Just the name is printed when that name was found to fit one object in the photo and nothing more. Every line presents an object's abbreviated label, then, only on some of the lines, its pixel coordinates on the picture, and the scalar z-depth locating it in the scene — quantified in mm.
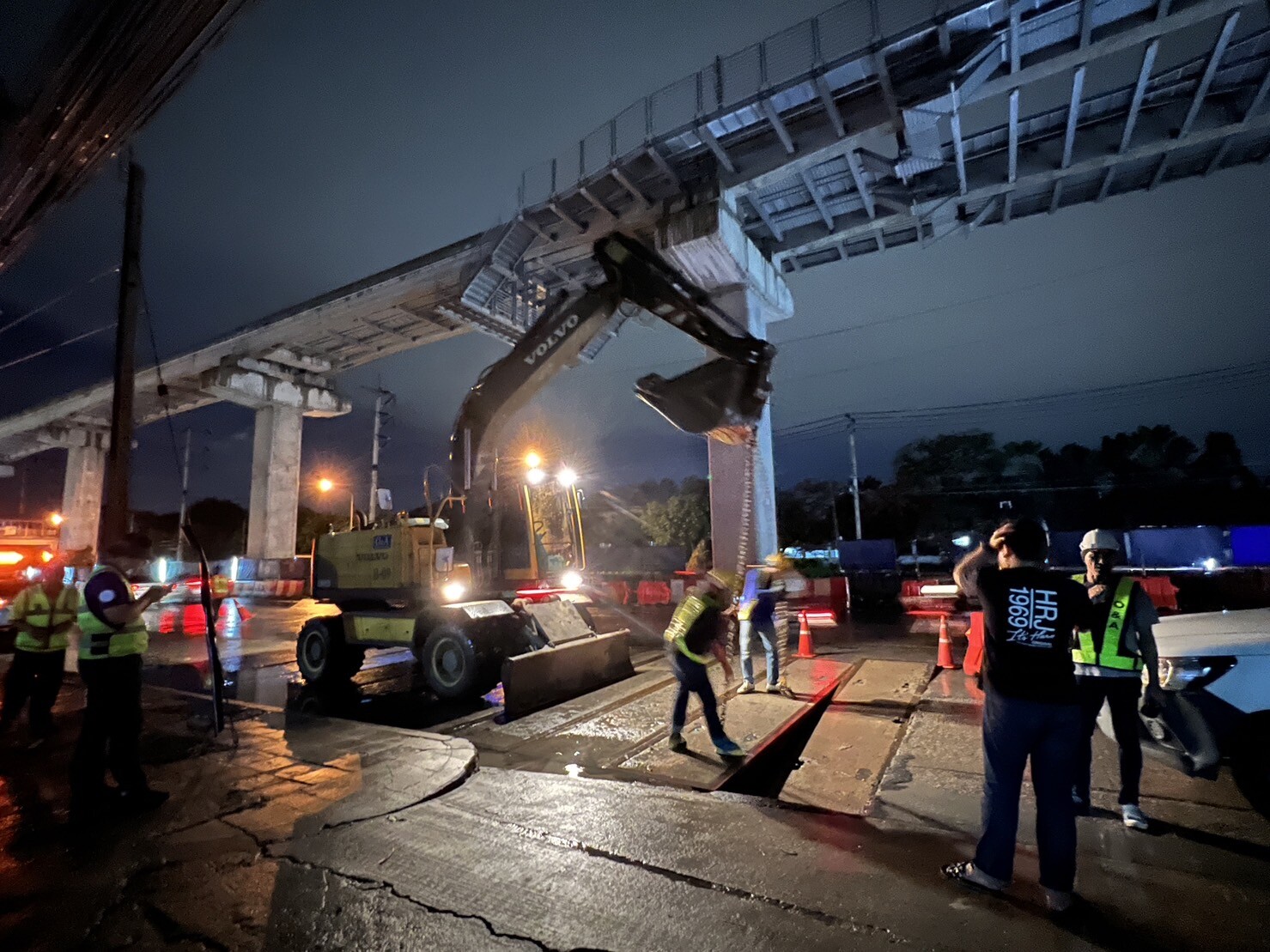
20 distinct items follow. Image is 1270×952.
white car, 3766
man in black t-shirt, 2871
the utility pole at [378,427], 29703
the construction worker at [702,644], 5359
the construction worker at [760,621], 7535
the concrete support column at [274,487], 26688
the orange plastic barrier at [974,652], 6988
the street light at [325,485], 17484
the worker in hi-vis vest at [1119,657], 3676
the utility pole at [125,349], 9961
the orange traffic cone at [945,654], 8664
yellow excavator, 7543
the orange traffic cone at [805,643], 10227
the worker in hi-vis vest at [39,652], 6047
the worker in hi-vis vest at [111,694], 4219
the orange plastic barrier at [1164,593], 13531
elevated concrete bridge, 10828
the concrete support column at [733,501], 14992
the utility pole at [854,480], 36406
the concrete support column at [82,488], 37406
